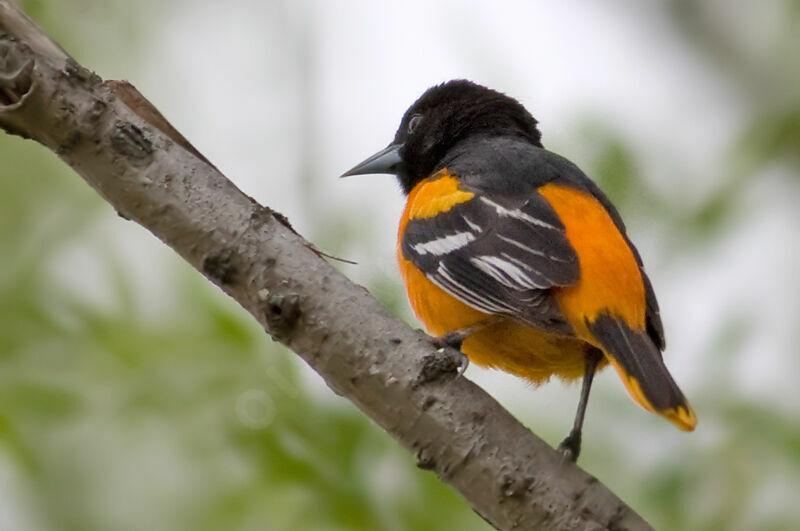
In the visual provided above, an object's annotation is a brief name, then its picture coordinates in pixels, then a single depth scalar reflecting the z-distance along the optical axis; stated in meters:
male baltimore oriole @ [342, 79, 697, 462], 5.66
